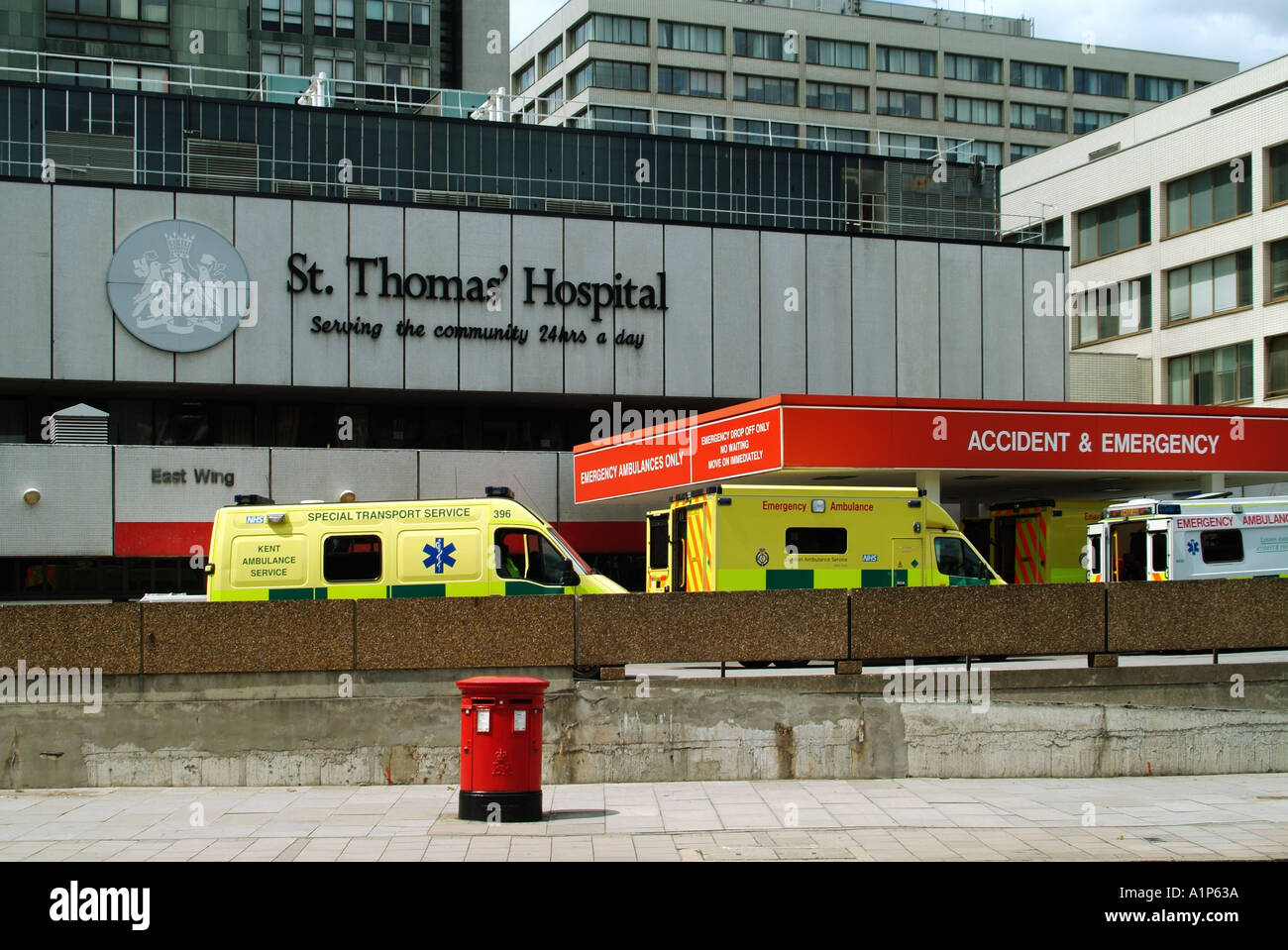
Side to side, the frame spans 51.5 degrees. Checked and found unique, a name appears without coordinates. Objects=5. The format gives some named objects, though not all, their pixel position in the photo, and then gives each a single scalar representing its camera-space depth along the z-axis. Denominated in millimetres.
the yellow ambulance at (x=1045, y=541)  26422
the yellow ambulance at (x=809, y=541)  19578
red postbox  10688
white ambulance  23266
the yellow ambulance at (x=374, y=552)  18516
